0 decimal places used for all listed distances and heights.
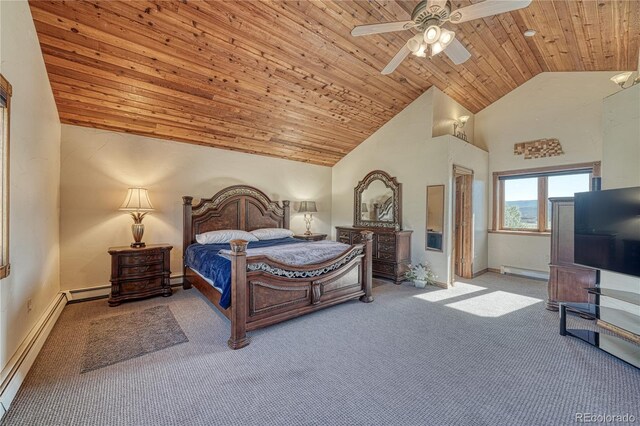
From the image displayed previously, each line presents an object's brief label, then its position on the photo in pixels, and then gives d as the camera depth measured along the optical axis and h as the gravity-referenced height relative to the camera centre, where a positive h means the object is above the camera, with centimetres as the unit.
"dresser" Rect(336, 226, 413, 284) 462 -73
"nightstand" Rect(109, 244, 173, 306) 343 -82
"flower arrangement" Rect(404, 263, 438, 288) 441 -107
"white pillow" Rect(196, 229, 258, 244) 409 -39
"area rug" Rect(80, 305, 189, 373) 227 -124
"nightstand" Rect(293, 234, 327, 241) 527 -50
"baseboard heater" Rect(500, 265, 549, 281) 487 -114
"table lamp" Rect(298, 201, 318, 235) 559 +10
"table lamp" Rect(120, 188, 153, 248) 362 +7
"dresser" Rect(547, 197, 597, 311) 328 -67
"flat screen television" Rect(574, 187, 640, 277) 231 -15
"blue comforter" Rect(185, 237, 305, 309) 261 -60
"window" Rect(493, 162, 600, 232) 466 +43
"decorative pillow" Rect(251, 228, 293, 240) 466 -38
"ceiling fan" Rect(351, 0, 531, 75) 193 +153
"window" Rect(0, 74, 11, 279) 176 +25
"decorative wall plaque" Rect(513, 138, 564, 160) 481 +124
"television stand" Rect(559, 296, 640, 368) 223 -114
